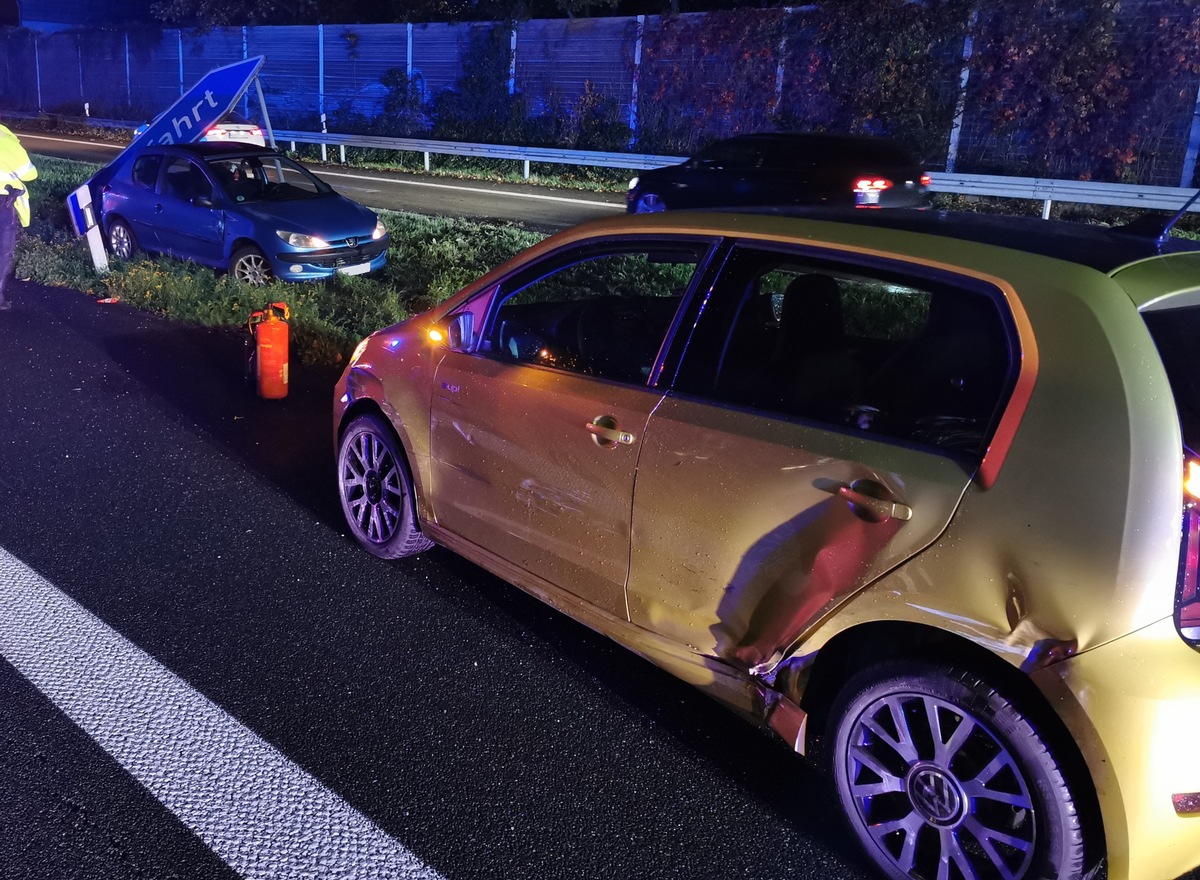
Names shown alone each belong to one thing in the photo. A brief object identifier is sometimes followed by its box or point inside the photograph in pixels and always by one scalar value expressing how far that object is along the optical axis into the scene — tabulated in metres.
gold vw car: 2.17
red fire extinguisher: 6.64
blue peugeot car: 9.82
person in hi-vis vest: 8.10
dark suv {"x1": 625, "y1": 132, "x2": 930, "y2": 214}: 12.98
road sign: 11.59
